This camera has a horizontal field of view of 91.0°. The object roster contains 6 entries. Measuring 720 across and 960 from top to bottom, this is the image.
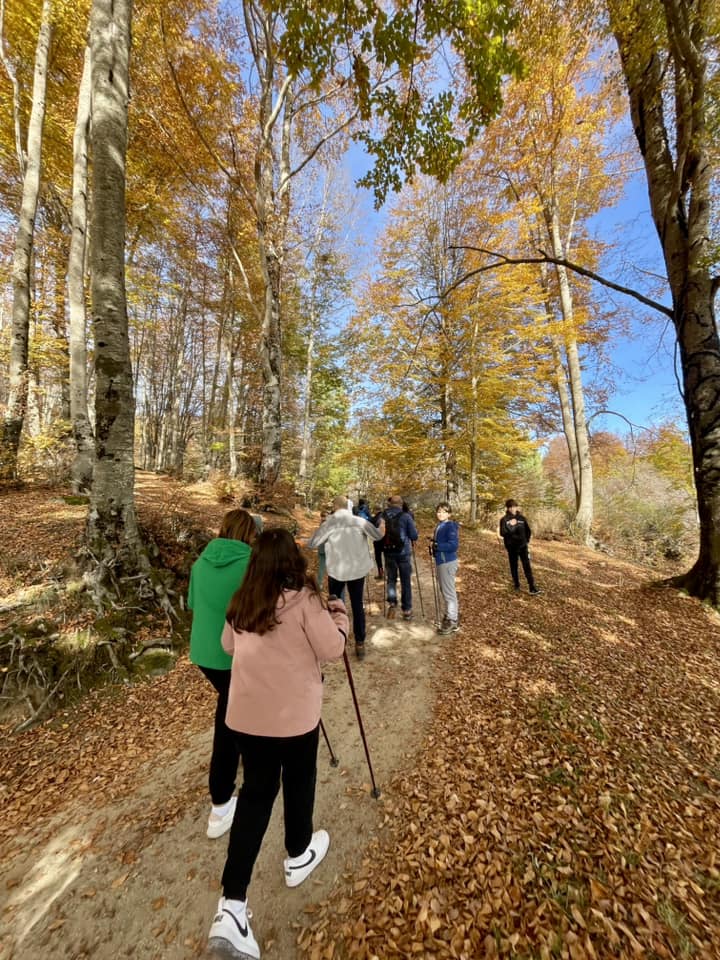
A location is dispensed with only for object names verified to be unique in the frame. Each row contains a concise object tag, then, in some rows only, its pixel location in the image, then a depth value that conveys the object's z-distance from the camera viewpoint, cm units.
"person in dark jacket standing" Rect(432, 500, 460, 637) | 555
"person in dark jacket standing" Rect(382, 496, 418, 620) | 597
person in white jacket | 456
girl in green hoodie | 232
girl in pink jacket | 185
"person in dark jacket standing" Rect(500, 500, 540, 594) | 707
